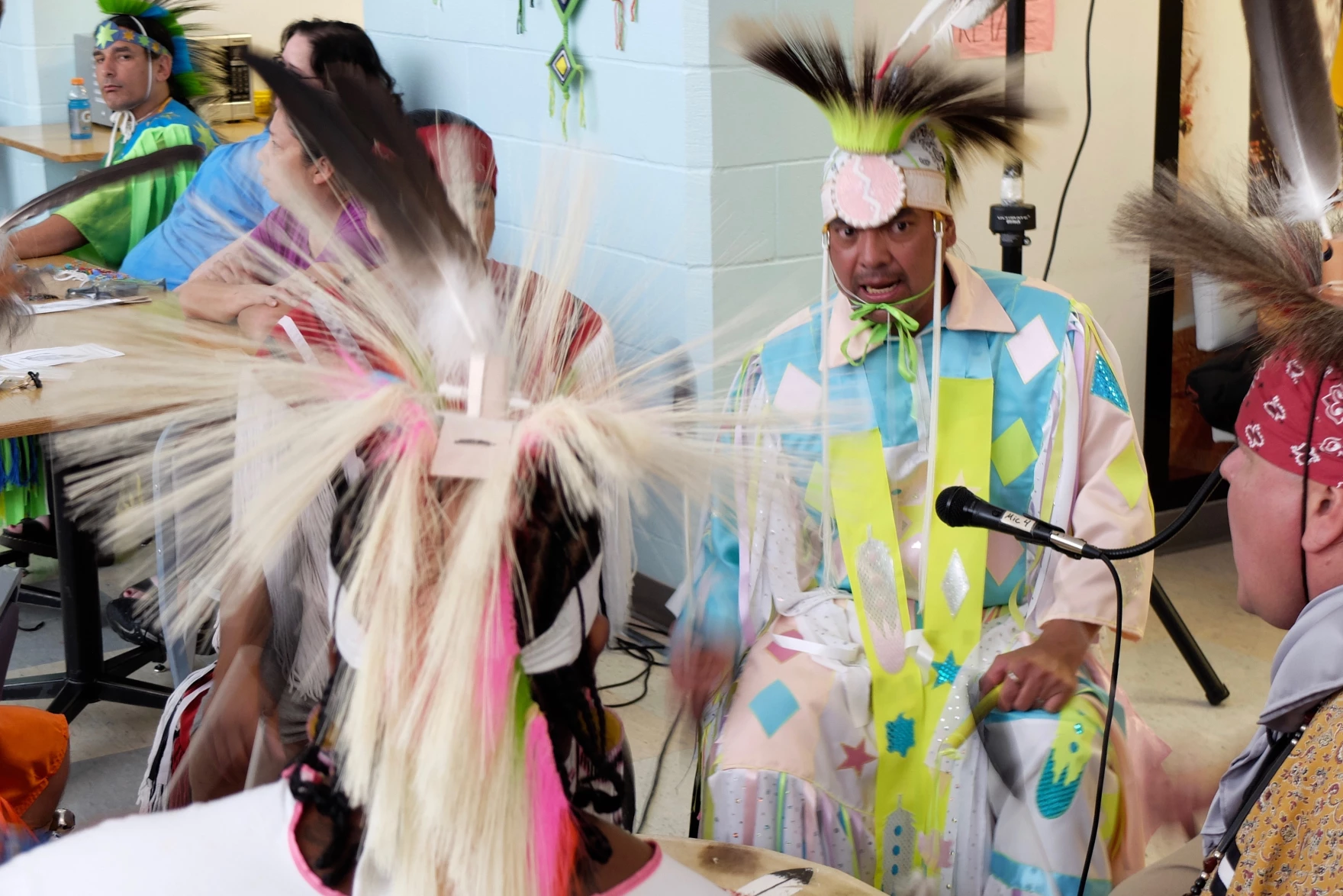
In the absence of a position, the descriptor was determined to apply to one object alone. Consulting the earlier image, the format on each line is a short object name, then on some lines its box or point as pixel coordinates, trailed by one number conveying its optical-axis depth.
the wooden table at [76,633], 3.09
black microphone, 1.51
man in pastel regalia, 1.90
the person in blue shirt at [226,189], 3.21
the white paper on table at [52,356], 2.75
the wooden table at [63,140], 4.99
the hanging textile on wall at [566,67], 3.35
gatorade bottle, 5.34
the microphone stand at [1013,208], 2.79
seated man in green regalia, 3.71
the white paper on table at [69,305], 3.18
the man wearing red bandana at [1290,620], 1.21
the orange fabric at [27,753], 1.85
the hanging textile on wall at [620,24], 3.21
